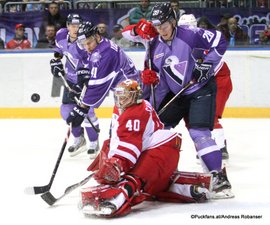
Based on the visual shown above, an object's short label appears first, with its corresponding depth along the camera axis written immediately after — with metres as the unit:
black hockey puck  13.21
